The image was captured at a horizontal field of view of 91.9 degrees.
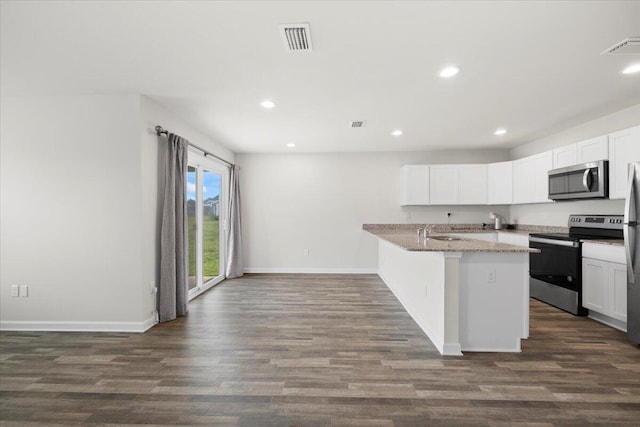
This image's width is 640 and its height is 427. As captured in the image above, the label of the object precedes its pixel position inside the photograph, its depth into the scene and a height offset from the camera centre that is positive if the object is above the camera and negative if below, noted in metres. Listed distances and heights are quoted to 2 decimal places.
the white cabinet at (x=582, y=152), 3.64 +0.77
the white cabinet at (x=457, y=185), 5.75 +0.51
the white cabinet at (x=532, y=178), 4.66 +0.54
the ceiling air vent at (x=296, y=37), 2.06 +1.23
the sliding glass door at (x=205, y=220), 4.75 -0.13
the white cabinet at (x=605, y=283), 3.22 -0.79
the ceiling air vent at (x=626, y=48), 2.20 +1.22
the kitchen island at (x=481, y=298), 2.73 -0.77
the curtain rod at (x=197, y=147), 3.53 +0.95
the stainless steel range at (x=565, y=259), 3.71 -0.61
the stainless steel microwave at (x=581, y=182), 3.61 +0.38
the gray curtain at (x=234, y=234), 5.90 -0.41
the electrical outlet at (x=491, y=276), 2.77 -0.57
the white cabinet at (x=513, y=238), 4.62 -0.42
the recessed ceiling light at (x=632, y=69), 2.66 +1.25
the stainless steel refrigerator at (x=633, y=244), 2.86 -0.30
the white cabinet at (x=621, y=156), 3.25 +0.61
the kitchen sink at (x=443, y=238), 3.86 -0.34
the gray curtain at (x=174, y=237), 3.56 -0.28
